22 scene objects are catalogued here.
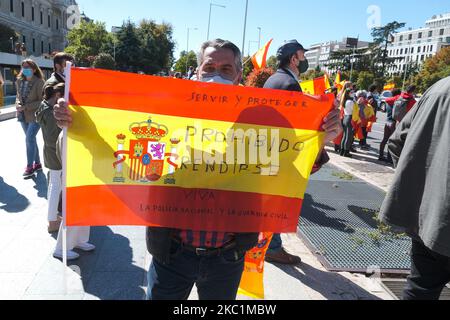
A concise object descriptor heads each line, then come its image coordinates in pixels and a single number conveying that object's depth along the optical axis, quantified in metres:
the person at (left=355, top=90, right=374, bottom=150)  11.23
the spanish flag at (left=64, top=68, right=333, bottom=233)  2.09
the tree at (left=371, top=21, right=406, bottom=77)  95.56
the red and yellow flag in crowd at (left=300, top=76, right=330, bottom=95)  6.97
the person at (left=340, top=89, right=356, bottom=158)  10.23
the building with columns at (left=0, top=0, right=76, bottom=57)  52.81
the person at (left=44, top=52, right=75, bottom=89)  4.66
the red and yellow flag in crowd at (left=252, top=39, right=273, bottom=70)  7.29
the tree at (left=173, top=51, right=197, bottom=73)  65.50
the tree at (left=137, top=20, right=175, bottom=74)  58.44
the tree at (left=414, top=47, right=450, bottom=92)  62.69
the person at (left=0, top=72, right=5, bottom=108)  6.71
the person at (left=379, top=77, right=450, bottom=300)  2.01
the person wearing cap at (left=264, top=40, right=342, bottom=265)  3.65
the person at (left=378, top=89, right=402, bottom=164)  9.84
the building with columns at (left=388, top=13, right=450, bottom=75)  114.81
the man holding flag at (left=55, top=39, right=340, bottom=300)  1.94
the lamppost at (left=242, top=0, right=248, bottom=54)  34.30
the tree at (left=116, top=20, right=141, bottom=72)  55.34
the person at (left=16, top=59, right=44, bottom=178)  6.35
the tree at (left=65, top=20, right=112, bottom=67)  50.32
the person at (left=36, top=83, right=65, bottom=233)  4.04
